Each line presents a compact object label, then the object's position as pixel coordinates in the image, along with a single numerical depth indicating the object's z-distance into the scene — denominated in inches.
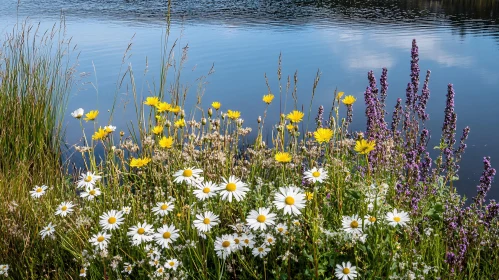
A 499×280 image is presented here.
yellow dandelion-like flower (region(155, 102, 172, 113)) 116.6
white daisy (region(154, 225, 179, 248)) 75.5
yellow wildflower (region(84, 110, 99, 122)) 111.7
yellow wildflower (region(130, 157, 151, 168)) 93.8
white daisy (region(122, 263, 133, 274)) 80.6
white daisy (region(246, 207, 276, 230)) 68.7
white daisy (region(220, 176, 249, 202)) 72.7
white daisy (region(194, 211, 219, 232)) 73.1
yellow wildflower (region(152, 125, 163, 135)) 109.0
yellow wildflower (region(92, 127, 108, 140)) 104.8
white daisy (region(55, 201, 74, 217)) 85.0
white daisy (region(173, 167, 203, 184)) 77.6
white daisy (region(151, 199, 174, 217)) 78.5
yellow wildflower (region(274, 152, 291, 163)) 88.0
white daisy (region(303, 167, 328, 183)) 73.1
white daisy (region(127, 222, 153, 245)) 75.2
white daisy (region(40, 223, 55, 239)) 85.0
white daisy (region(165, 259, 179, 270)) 75.4
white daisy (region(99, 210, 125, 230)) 80.5
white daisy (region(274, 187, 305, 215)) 66.4
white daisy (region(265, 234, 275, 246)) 76.7
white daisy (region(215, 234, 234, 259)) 72.1
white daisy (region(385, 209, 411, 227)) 71.7
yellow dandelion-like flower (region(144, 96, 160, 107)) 118.7
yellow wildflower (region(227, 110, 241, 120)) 124.7
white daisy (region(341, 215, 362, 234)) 74.8
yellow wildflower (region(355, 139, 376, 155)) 78.4
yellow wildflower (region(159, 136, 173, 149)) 98.5
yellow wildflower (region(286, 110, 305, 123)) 116.3
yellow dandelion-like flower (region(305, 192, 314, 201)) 74.1
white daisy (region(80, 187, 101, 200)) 84.8
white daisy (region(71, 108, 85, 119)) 111.9
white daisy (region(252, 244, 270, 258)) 75.4
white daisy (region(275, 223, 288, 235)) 77.5
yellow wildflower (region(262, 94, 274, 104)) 123.6
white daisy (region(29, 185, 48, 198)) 92.4
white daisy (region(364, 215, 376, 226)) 75.6
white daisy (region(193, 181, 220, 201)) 73.8
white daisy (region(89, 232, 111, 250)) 78.8
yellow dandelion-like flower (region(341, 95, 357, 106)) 107.4
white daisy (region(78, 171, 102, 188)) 87.8
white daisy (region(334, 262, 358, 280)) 71.3
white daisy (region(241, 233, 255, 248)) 73.3
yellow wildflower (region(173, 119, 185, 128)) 119.2
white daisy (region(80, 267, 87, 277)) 82.4
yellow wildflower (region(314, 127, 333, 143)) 89.0
